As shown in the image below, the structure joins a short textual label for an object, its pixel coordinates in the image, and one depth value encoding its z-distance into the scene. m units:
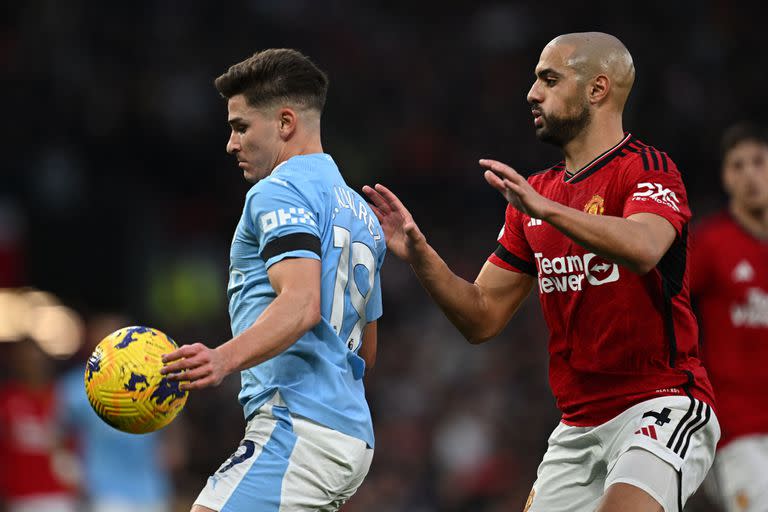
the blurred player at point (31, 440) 22.53
